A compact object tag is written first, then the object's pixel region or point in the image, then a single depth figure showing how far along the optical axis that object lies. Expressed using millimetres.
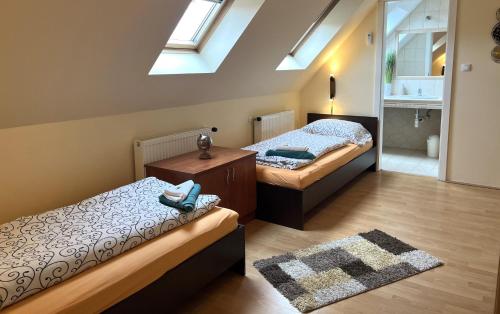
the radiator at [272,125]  4566
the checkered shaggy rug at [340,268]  2420
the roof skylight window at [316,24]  4484
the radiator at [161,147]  3143
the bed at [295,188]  3336
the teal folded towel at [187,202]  2285
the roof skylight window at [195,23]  3295
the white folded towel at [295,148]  3707
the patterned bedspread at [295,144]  3562
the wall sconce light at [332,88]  5152
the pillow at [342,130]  4586
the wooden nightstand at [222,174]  2924
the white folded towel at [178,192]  2348
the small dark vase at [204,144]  3236
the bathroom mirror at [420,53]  5527
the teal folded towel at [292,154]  3656
